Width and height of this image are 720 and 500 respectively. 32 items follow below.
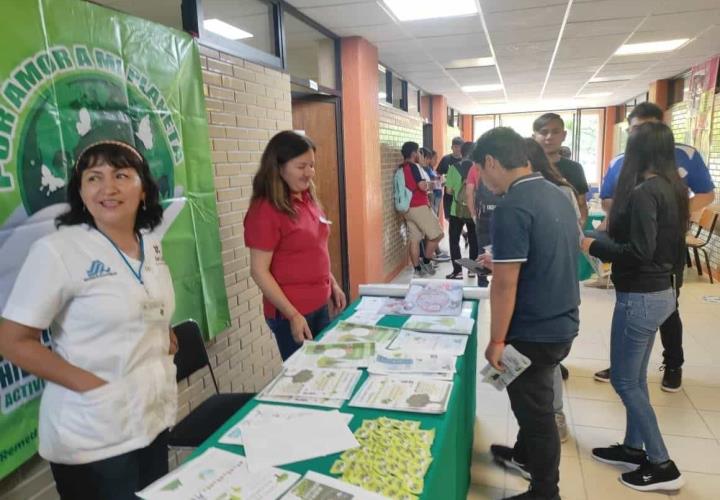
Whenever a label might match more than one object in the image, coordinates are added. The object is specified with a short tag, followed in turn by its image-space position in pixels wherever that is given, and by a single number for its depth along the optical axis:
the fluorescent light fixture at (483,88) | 8.53
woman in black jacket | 2.05
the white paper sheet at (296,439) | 1.20
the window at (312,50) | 4.29
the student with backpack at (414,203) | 6.00
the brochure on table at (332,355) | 1.71
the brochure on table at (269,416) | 1.32
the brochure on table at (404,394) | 1.42
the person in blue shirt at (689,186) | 2.94
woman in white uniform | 1.19
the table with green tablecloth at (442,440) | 1.19
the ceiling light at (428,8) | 3.75
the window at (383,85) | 6.30
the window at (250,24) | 3.11
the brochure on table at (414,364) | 1.63
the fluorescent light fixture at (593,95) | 10.30
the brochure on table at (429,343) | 1.80
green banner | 1.50
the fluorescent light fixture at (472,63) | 6.07
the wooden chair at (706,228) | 5.65
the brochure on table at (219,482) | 1.07
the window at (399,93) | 7.05
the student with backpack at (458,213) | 5.61
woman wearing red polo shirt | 1.97
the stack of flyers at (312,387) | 1.48
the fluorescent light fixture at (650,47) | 5.44
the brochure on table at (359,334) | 1.91
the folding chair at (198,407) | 1.99
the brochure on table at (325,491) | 1.06
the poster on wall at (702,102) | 6.37
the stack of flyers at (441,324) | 1.99
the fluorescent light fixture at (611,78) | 7.98
